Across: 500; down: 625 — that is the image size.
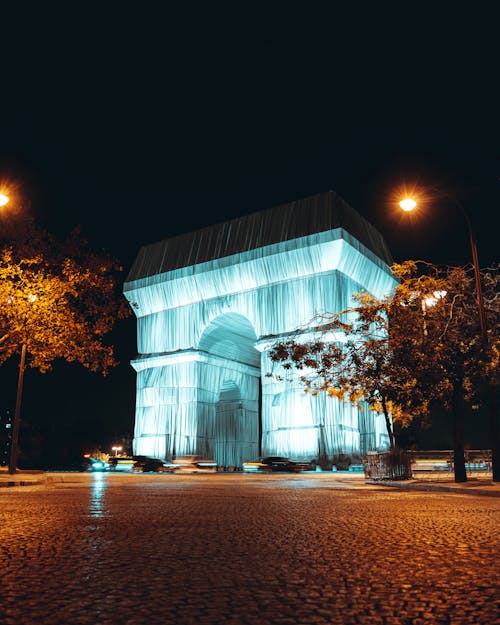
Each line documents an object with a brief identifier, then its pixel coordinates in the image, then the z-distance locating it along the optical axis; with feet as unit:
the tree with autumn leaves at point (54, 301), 75.56
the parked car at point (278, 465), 125.49
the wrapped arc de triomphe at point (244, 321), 137.39
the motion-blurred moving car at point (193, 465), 134.21
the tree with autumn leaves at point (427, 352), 66.59
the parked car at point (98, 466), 140.28
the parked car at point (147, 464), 140.87
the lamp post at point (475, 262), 58.65
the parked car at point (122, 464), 149.28
